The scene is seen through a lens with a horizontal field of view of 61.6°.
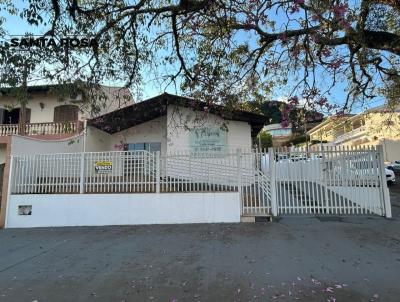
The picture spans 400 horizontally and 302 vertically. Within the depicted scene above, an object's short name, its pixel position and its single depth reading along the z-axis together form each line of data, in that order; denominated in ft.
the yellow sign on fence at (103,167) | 34.40
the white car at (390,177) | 65.51
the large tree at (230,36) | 17.71
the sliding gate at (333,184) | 31.40
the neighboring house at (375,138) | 94.99
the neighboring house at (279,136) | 186.86
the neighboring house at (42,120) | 55.26
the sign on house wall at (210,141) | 51.01
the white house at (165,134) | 49.88
